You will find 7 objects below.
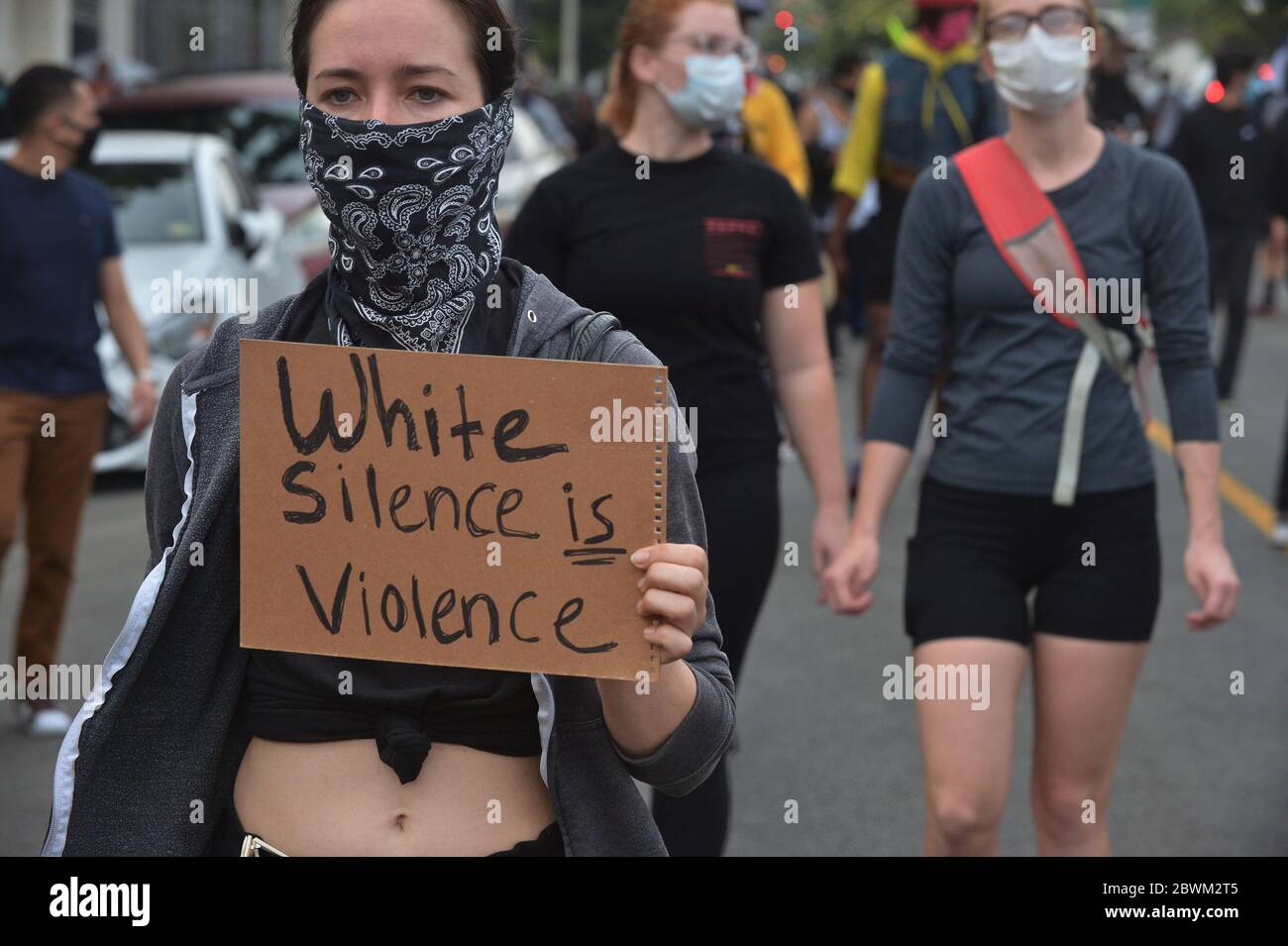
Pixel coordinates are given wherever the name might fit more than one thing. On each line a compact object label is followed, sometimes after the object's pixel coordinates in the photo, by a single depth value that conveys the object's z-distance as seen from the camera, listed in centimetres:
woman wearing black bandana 227
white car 1016
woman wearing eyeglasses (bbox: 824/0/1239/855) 368
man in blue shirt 633
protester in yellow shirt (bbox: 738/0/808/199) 920
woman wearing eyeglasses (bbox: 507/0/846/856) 413
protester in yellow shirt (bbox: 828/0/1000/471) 807
